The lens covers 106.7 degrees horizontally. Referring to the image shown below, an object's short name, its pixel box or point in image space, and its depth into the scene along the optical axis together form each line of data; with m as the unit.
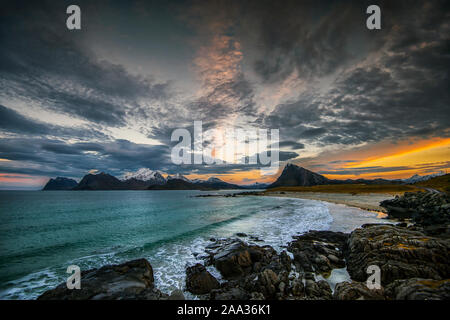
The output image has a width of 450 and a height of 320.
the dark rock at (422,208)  21.23
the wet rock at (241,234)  19.45
